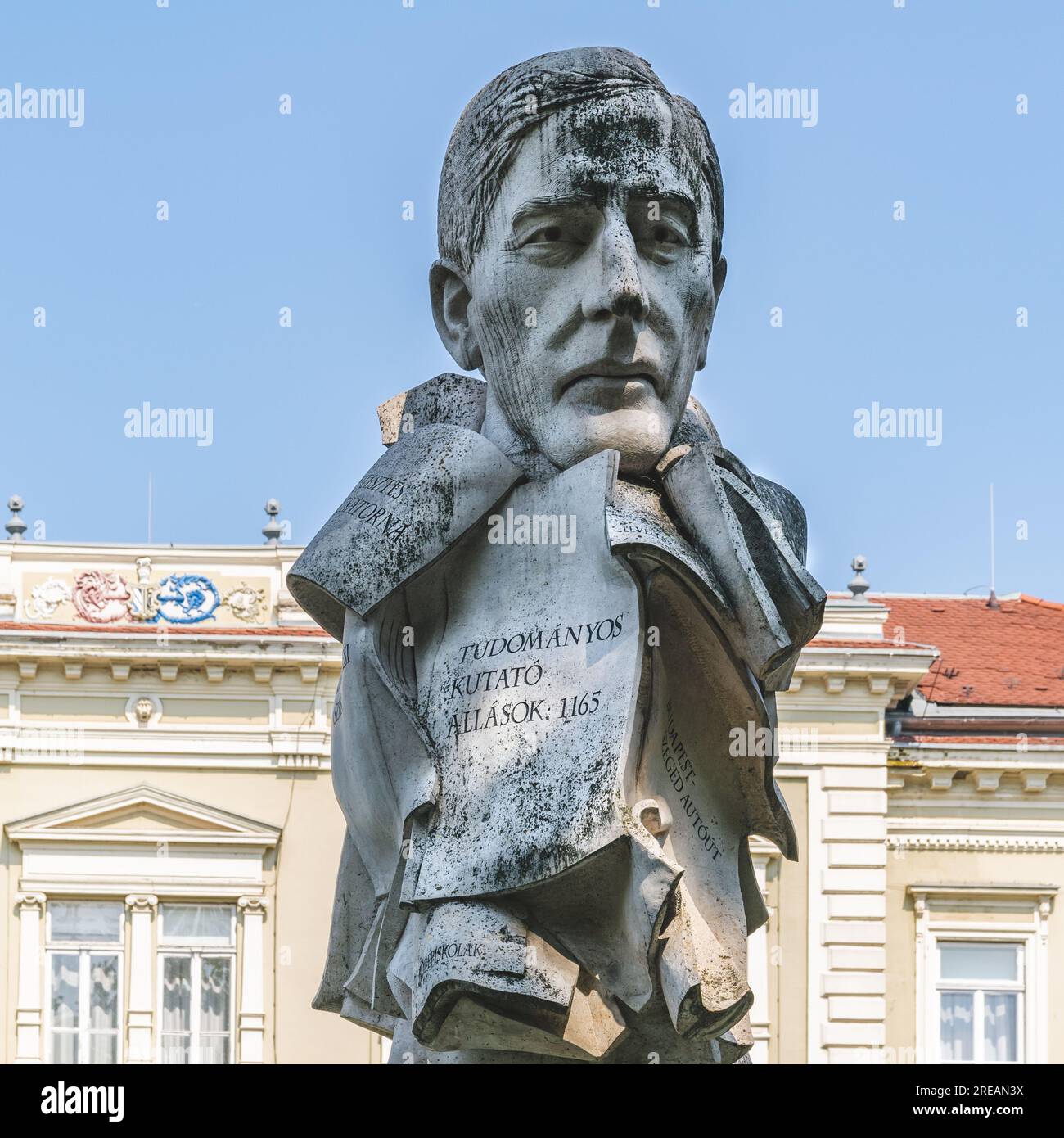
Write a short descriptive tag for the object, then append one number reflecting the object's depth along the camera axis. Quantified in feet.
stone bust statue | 20.71
